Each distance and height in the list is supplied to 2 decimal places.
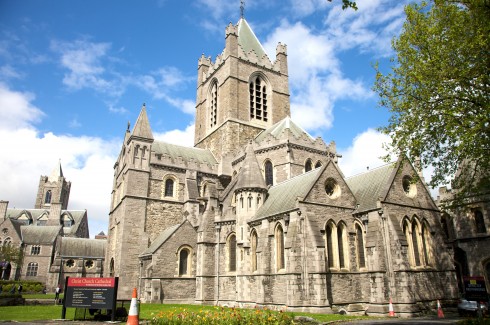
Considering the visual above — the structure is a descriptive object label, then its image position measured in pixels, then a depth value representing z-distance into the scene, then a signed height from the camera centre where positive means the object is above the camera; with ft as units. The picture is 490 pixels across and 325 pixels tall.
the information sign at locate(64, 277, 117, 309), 44.39 -2.24
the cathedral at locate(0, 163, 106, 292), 162.52 +13.80
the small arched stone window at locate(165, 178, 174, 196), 113.60 +26.05
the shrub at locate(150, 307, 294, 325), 35.79 -4.48
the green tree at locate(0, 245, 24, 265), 165.06 +9.08
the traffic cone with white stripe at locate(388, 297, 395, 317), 61.41 -6.50
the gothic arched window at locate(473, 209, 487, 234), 90.68 +11.75
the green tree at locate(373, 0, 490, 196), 49.65 +26.30
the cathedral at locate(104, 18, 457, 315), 67.56 +10.08
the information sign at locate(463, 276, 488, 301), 47.26 -2.39
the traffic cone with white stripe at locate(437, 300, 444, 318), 62.49 -6.67
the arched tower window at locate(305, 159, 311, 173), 110.32 +31.17
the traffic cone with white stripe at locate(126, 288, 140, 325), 32.68 -3.50
